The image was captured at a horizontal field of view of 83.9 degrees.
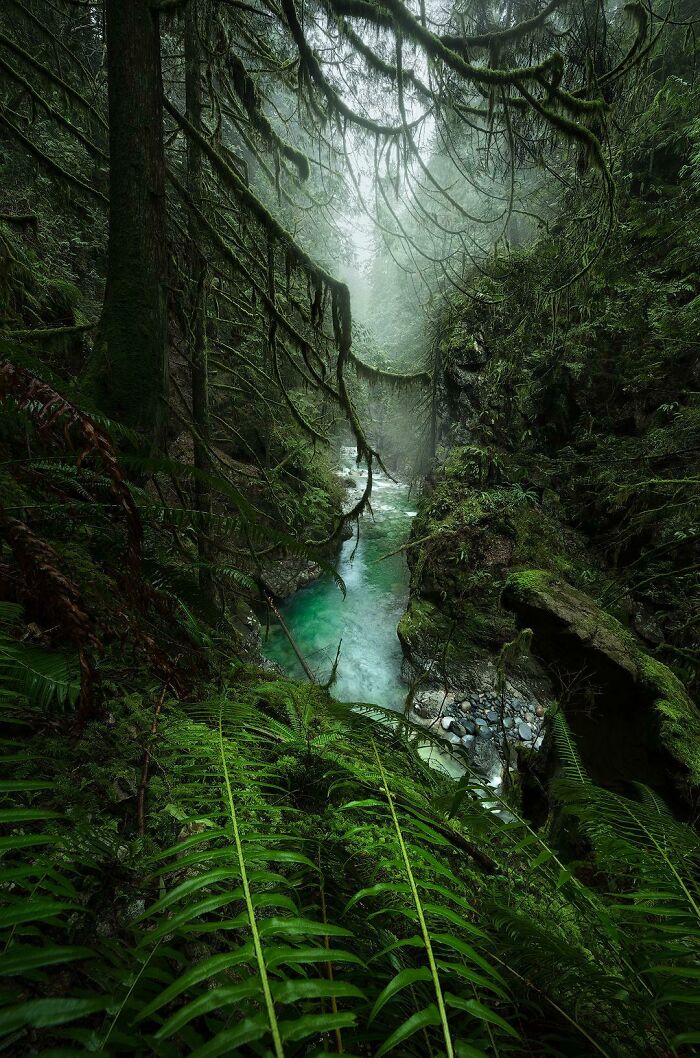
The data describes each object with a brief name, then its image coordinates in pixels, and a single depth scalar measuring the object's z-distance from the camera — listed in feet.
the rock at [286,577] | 26.04
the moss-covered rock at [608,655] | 10.92
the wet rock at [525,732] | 17.31
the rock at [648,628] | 19.06
